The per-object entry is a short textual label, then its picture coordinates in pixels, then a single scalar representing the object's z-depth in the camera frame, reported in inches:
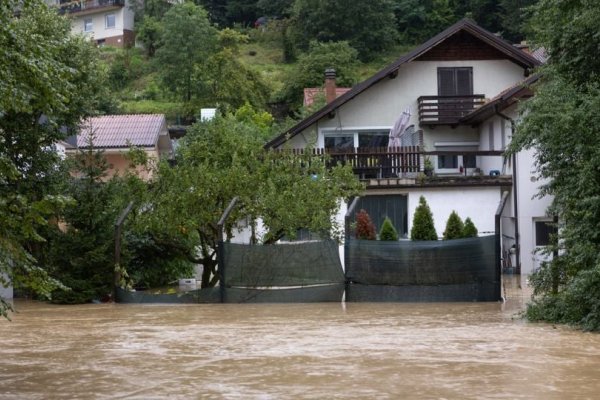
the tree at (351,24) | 3184.1
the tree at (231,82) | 2500.0
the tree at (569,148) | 660.1
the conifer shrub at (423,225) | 1238.3
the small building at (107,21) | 3484.3
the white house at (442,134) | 1298.0
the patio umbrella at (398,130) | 1389.9
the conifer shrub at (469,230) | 1222.3
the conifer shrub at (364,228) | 1241.4
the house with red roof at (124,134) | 1590.8
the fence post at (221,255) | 900.6
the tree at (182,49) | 2783.0
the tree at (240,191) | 967.6
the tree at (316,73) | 2650.1
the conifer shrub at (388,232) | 1215.6
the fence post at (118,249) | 925.8
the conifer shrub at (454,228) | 1227.4
